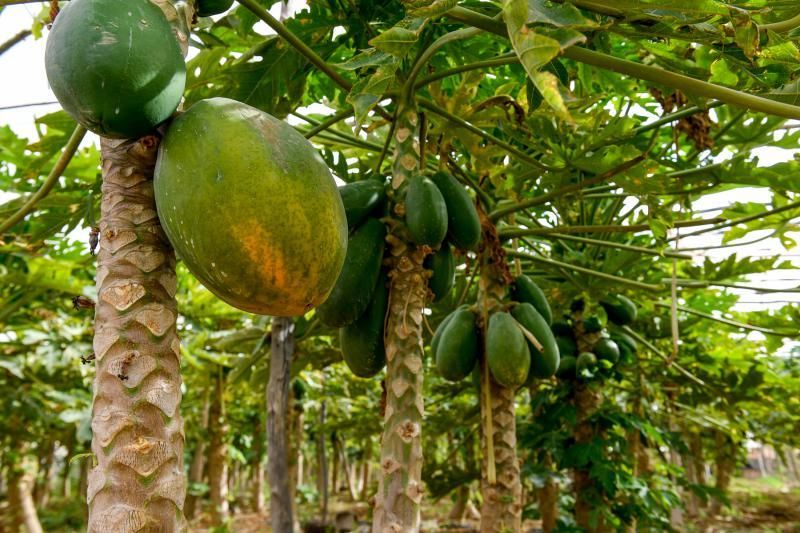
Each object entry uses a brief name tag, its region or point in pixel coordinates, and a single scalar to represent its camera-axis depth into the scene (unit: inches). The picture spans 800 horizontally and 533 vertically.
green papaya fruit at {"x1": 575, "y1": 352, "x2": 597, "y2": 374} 135.0
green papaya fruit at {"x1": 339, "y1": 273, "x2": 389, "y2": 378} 70.3
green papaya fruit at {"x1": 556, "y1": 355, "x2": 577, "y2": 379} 138.9
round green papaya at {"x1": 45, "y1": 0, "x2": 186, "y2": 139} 38.2
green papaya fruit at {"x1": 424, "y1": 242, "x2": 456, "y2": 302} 77.4
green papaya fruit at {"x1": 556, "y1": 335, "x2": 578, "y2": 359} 141.9
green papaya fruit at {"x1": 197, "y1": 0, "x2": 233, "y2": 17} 49.9
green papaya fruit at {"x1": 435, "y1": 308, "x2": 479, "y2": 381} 89.7
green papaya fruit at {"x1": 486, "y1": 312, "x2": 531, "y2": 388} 84.6
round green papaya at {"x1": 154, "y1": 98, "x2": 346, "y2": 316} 39.1
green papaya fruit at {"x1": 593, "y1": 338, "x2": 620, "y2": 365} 138.7
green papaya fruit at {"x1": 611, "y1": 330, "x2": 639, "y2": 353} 149.7
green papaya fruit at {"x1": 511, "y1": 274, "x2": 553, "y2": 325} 103.6
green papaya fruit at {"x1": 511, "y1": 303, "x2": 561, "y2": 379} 94.2
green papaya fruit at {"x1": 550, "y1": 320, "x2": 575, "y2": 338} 149.0
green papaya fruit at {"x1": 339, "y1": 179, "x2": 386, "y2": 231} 69.1
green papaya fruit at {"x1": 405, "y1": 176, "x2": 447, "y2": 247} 65.4
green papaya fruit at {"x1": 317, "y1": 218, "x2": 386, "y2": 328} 65.1
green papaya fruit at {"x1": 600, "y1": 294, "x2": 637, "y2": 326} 138.2
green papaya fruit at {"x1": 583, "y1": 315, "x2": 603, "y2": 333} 142.3
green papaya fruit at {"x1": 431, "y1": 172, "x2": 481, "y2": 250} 76.2
